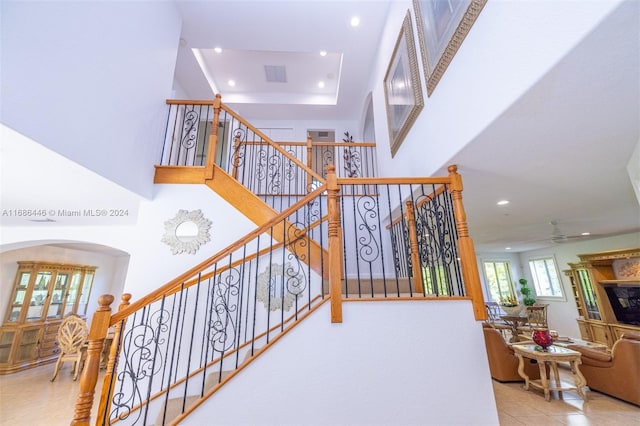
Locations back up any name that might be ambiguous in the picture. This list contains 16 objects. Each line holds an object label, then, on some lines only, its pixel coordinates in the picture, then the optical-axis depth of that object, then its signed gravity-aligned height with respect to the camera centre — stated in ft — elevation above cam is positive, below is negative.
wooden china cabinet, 18.28 -1.05
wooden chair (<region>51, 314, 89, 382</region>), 17.34 -2.73
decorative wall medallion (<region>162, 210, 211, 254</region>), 10.81 +2.50
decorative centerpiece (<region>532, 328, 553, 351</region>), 11.86 -2.26
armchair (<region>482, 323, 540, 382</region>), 12.83 -3.57
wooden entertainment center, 18.74 -0.55
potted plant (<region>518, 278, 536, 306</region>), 23.46 -0.37
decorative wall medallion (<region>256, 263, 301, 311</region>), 10.85 +0.16
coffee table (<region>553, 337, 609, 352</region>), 14.22 -3.28
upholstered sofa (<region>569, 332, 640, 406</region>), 10.31 -3.43
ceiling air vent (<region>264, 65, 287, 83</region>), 18.98 +15.71
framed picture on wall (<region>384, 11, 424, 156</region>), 10.09 +8.56
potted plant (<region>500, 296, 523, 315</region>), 23.11 -1.74
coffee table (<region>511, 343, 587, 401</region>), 10.94 -3.28
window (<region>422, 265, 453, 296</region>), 7.79 +0.28
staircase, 6.90 +0.36
